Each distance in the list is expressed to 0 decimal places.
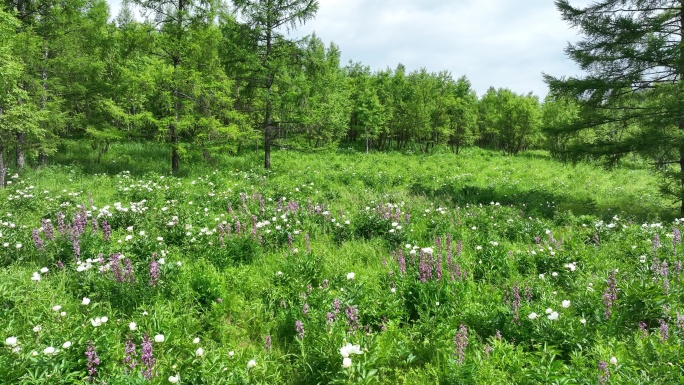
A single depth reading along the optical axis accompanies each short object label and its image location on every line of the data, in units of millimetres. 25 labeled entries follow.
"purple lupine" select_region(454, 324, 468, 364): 3328
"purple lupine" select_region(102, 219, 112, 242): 6265
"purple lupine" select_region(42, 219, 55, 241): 6152
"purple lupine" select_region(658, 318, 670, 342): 3401
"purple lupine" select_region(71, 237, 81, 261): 5500
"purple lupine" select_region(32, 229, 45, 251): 5762
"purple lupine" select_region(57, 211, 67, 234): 6334
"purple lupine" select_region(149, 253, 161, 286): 4762
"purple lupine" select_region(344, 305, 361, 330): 3831
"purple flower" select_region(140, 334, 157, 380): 3140
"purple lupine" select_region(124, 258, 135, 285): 4820
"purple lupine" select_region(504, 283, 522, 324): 3941
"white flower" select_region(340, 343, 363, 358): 3037
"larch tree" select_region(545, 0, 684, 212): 10342
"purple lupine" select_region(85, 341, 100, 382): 3080
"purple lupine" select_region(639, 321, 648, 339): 3560
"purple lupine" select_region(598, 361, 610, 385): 2809
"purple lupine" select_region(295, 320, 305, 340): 3723
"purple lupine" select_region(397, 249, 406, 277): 5093
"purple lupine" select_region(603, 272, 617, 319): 3927
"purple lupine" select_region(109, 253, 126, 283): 4777
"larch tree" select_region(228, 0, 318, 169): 15849
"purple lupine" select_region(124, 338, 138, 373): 3281
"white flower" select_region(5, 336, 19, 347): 3043
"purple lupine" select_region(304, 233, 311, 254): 6185
